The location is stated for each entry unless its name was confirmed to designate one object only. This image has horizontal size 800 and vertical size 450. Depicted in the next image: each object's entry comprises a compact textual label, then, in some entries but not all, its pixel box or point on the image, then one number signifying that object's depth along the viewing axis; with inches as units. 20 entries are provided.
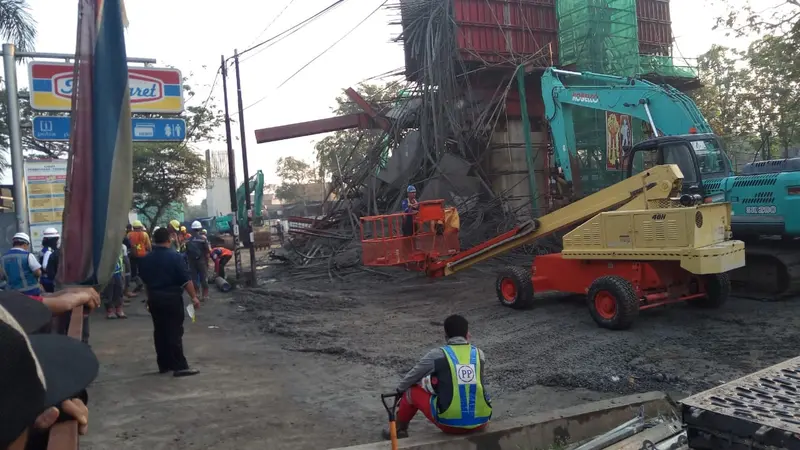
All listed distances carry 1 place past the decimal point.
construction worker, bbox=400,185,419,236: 514.6
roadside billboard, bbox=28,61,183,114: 395.2
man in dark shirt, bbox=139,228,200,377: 274.5
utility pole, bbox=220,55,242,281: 582.4
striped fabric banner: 102.0
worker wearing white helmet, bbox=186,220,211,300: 490.6
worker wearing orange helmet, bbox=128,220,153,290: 492.7
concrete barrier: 169.8
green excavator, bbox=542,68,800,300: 356.2
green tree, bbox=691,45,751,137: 1042.7
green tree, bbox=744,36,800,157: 768.9
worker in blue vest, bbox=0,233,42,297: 317.7
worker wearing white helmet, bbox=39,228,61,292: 328.5
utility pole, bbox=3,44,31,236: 350.3
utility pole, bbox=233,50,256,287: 574.4
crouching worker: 162.6
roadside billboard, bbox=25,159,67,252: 483.5
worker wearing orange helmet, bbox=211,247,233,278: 593.0
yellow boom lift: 303.7
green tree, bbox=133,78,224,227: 947.3
